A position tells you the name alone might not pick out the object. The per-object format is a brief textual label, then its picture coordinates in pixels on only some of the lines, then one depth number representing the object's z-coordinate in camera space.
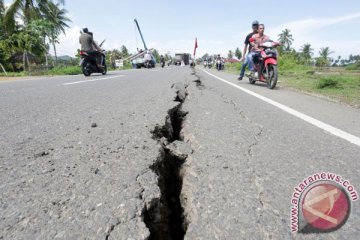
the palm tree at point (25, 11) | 23.09
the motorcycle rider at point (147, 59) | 23.28
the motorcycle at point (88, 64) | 8.88
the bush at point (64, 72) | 15.57
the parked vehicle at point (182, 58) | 41.80
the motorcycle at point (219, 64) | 19.65
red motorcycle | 5.91
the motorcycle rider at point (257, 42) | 6.36
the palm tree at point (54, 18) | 24.07
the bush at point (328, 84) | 6.52
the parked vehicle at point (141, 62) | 23.53
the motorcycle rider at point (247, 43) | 6.62
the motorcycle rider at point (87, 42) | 8.86
